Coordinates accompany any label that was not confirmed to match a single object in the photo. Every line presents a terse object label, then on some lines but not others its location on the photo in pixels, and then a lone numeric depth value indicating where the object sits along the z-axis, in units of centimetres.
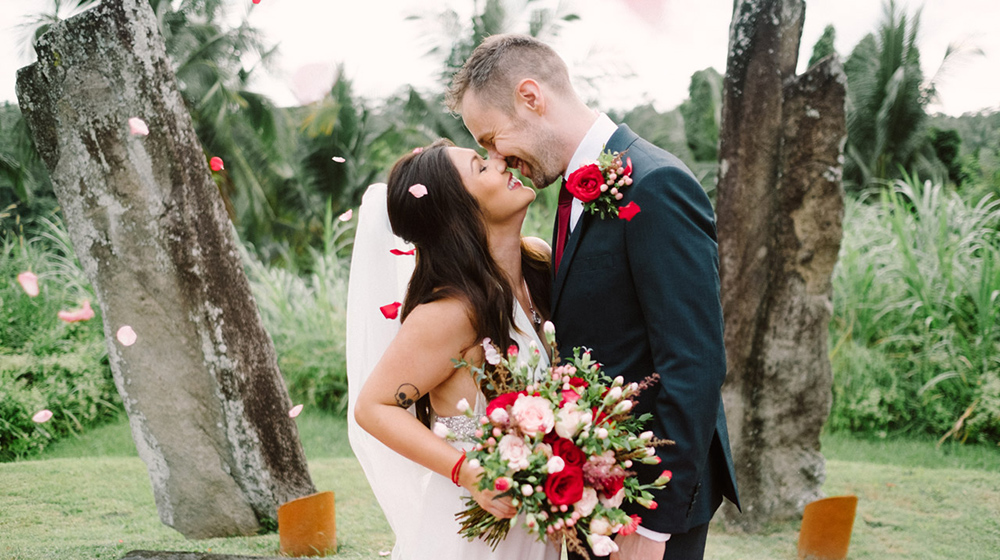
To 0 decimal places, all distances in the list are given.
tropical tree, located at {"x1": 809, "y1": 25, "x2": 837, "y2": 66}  2445
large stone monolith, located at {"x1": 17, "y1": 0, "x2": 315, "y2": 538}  378
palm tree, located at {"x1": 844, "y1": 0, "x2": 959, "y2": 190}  2312
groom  189
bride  215
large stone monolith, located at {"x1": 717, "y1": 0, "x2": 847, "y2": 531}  478
